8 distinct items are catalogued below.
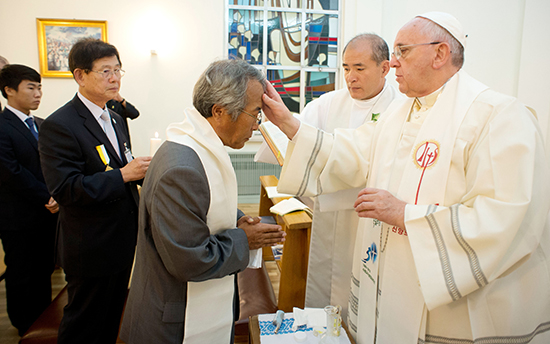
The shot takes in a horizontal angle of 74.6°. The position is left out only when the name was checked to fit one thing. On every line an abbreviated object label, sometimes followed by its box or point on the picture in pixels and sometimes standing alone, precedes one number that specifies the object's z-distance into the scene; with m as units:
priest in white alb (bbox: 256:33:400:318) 2.06
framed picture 5.10
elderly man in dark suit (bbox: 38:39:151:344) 1.75
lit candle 2.10
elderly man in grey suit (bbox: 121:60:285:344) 1.16
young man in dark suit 2.42
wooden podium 2.40
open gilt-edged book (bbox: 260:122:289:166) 1.92
